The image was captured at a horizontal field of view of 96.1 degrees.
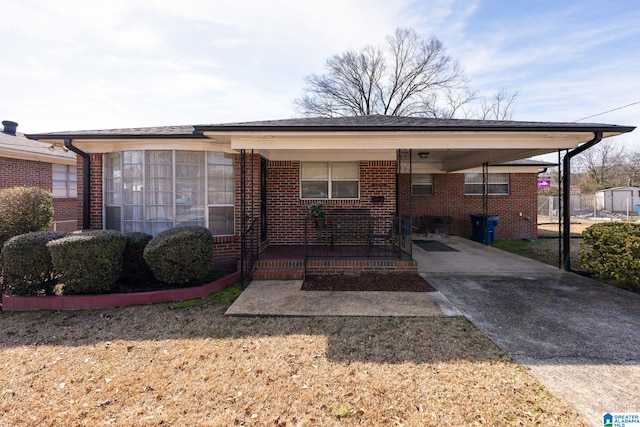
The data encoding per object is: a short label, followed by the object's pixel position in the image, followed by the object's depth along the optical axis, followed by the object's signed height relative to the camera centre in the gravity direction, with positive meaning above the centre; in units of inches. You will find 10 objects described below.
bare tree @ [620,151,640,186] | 1581.4 +228.6
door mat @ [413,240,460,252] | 360.8 -49.9
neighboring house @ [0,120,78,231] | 423.8 +63.9
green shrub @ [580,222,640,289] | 199.0 -32.0
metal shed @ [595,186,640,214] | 1131.3 +42.3
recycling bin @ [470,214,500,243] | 427.2 -29.9
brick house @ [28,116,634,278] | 223.1 +38.6
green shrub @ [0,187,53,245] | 222.5 -1.3
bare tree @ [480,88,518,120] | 1120.0 +422.9
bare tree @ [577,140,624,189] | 1658.5 +266.6
